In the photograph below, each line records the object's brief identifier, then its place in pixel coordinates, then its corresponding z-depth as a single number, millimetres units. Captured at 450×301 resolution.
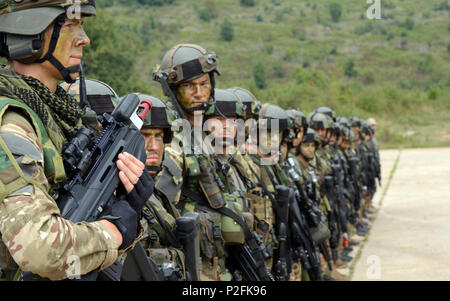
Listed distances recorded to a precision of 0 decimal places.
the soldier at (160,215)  3199
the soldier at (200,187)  4121
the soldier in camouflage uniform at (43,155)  1711
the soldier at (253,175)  5316
